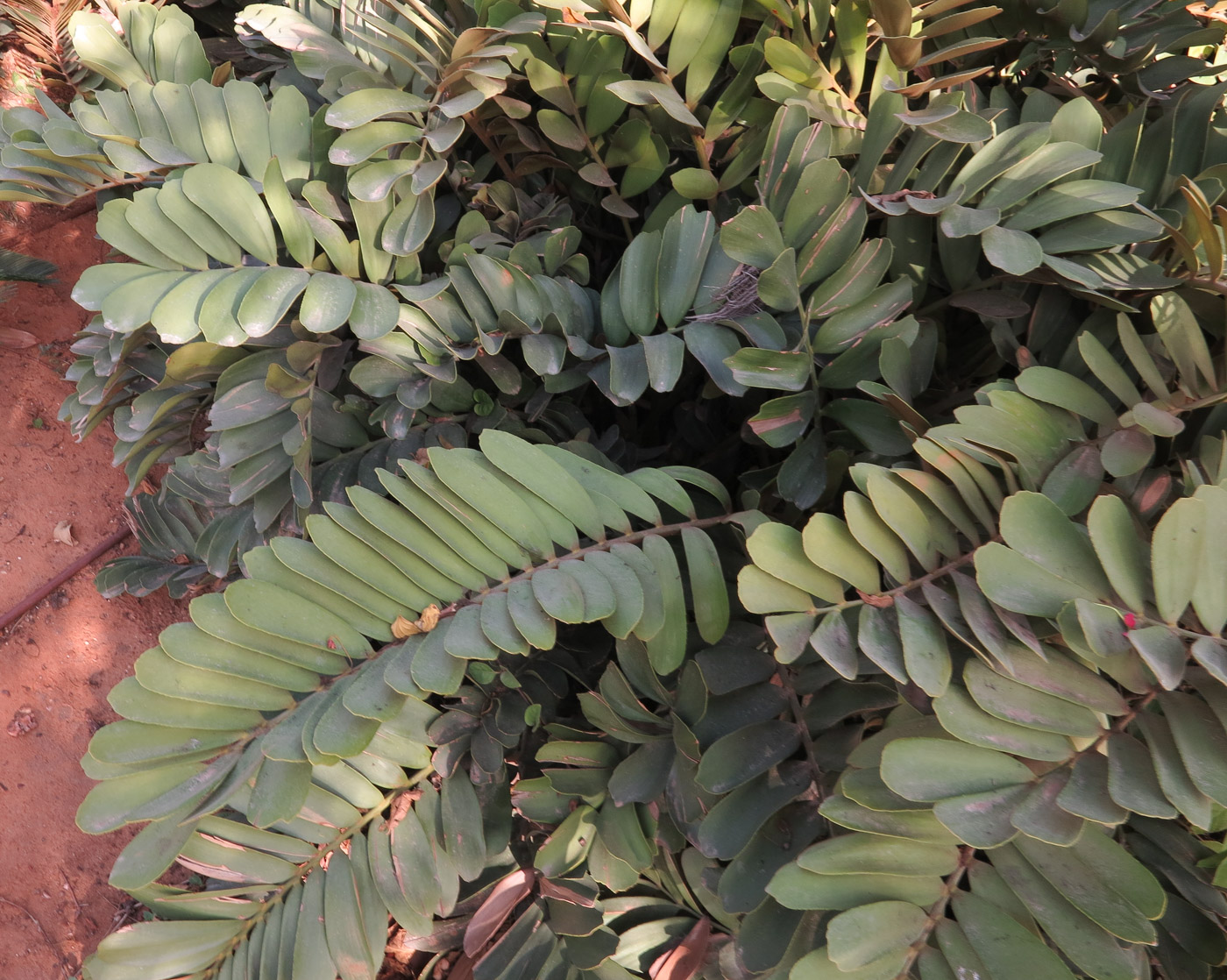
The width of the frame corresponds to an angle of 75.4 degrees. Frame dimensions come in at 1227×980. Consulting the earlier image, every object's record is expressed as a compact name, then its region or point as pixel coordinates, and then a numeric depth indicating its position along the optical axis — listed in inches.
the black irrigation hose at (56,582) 65.9
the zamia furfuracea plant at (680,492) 22.1
